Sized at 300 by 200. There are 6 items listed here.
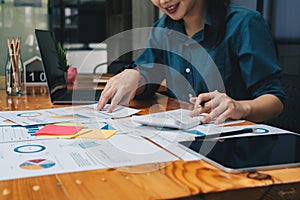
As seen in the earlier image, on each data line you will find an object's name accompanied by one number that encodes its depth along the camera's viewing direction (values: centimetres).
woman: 125
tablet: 64
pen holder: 169
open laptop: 147
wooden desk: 53
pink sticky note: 89
